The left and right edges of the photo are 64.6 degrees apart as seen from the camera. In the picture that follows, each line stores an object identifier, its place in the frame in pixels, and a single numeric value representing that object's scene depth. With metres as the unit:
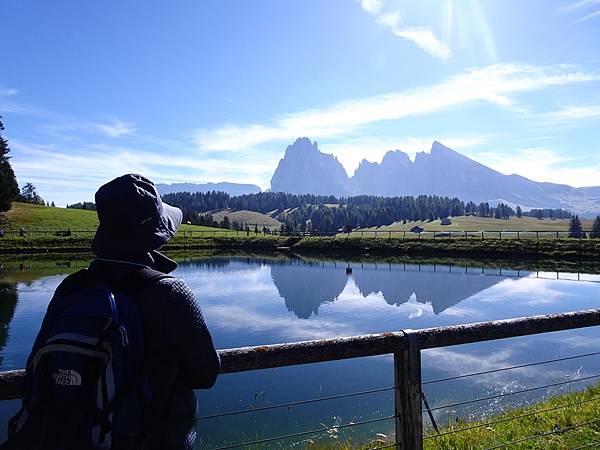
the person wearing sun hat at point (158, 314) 1.91
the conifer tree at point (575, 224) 104.01
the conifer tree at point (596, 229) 67.19
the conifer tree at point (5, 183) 62.03
